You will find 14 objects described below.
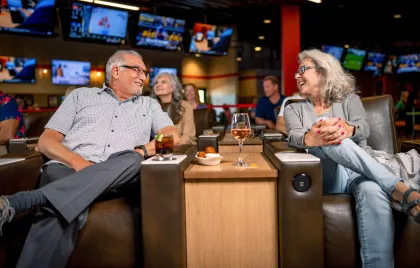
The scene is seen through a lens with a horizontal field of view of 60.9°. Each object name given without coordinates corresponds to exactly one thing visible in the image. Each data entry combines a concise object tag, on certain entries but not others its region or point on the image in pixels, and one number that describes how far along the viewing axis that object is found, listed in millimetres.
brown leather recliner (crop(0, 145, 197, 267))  1753
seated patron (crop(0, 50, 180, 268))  1662
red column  7746
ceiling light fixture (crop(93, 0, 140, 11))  6659
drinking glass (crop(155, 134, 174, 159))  1976
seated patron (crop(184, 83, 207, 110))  5535
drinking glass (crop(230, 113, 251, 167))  2127
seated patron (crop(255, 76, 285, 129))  5410
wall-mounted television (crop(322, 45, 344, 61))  10562
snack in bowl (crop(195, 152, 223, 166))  1964
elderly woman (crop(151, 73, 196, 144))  3707
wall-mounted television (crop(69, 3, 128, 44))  6398
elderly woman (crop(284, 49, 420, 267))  1728
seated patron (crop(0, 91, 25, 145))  3342
